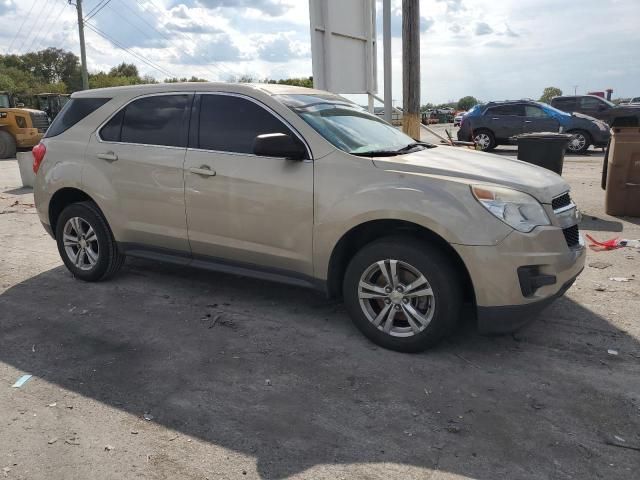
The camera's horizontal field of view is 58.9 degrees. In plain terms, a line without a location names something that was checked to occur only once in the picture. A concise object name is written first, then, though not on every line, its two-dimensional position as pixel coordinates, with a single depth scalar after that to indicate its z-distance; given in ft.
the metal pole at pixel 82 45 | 119.29
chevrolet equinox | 11.94
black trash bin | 27.55
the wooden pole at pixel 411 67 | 30.94
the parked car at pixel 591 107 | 66.28
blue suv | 56.65
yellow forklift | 65.41
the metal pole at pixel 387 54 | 31.55
